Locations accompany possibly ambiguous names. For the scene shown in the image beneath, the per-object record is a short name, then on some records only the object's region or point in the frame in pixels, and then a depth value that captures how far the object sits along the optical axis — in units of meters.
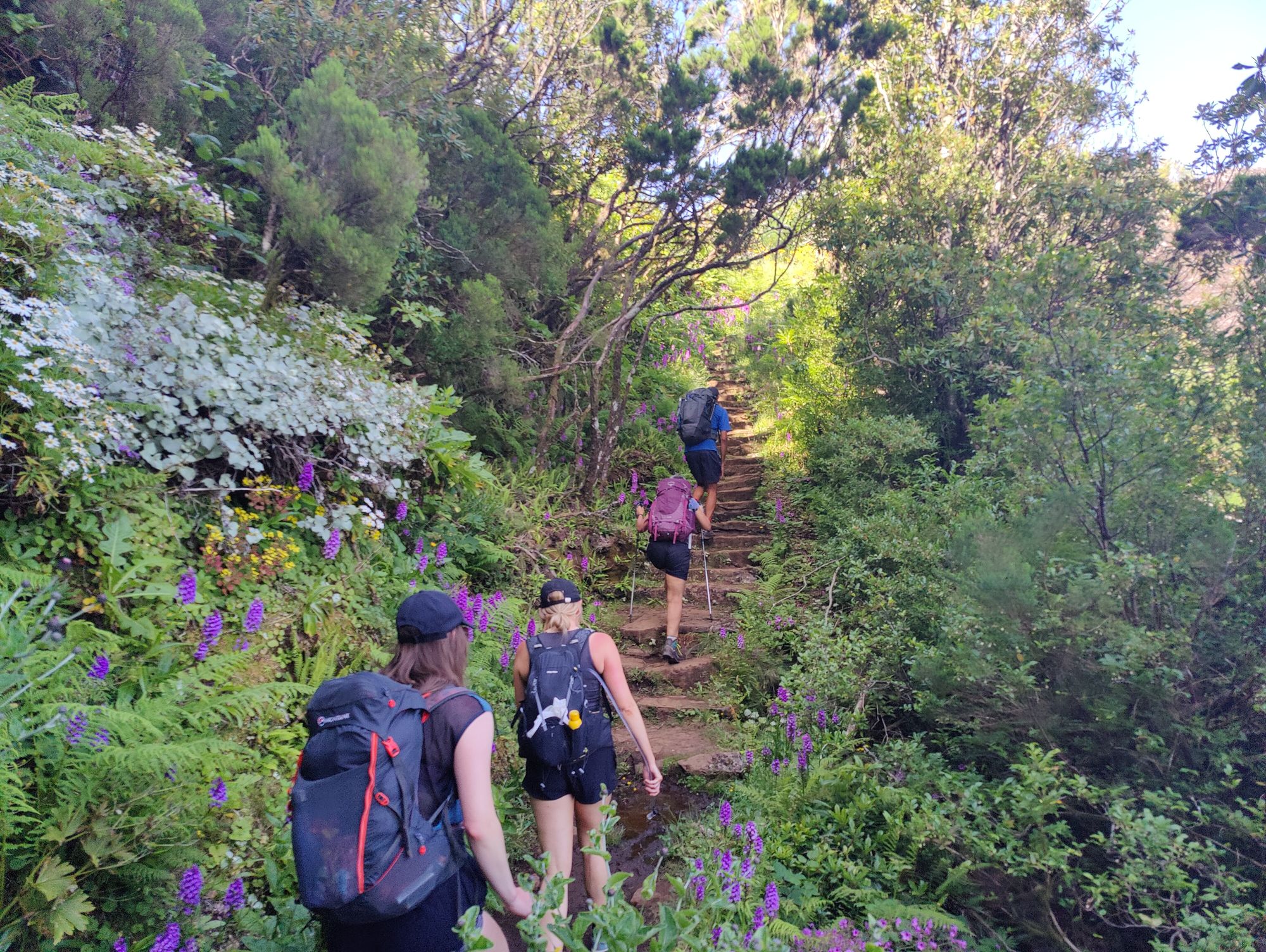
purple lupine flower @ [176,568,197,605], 3.63
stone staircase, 5.66
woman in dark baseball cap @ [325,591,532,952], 2.13
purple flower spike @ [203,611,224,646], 3.54
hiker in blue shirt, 7.39
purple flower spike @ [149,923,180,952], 2.49
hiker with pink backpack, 6.54
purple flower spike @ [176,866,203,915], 2.67
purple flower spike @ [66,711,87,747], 2.75
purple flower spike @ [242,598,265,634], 3.76
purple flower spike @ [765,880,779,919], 3.13
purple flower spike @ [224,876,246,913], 2.91
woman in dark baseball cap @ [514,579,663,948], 3.22
